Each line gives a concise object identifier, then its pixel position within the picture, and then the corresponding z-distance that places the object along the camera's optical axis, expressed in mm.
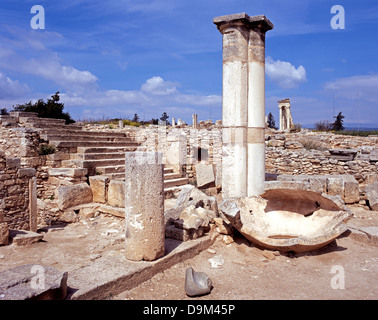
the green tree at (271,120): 43094
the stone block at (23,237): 5371
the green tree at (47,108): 19922
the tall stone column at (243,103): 5844
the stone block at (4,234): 5098
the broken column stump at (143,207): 3967
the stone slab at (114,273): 3286
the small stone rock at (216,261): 4453
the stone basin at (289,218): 4516
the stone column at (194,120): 17562
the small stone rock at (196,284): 3521
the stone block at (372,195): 7215
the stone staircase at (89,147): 9289
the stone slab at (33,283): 2689
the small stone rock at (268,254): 4591
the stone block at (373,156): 9338
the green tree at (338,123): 36875
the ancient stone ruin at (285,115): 26109
